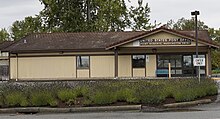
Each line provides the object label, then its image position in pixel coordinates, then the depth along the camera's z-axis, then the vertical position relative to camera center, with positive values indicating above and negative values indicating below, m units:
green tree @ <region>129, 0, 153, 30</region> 58.84 +7.11
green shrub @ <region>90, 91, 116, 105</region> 17.94 -1.17
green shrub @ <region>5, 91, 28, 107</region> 18.14 -1.25
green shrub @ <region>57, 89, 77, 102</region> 18.36 -1.06
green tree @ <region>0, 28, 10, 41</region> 98.78 +8.20
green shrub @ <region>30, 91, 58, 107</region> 18.06 -1.24
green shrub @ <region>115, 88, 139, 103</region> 17.91 -1.09
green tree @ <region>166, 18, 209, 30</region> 83.47 +9.62
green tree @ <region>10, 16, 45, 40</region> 56.95 +6.07
